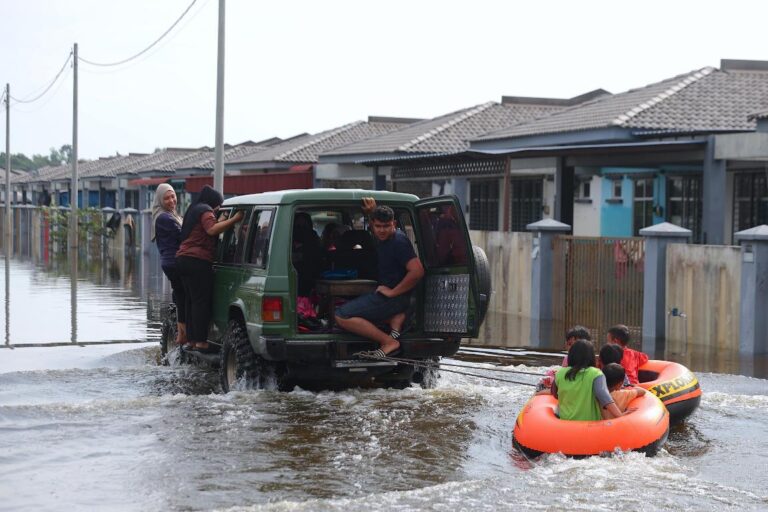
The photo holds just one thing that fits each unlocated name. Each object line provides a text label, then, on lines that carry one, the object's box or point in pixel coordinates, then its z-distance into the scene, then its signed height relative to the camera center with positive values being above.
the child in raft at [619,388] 9.50 -1.11
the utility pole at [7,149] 59.91 +5.25
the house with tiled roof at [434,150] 32.22 +2.90
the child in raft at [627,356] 10.27 -0.96
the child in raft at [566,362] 9.56 -0.89
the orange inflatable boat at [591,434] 8.78 -1.35
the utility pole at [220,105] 28.80 +3.13
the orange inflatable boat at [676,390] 10.17 -1.19
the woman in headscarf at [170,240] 13.28 -0.02
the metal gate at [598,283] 17.95 -0.60
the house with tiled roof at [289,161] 45.19 +3.18
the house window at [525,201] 33.91 +1.16
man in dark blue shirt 11.33 -0.43
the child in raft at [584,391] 9.01 -1.07
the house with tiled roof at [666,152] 23.97 +1.88
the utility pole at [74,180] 48.22 +2.29
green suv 11.17 -0.45
